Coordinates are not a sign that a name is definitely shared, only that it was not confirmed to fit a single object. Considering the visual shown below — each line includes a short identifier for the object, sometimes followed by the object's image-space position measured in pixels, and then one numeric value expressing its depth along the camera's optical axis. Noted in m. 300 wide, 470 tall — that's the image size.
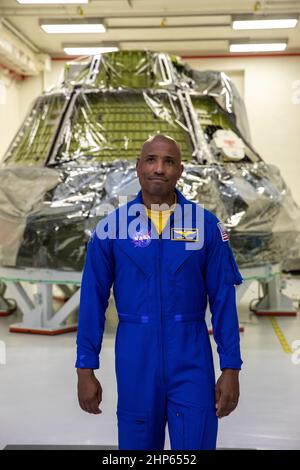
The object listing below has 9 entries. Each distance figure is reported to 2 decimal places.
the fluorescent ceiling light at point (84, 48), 13.90
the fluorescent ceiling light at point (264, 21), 11.48
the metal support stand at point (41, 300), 6.81
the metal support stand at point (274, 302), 8.40
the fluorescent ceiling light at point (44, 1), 10.02
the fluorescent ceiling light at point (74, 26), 11.79
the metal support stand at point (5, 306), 8.49
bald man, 2.53
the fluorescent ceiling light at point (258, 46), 13.80
